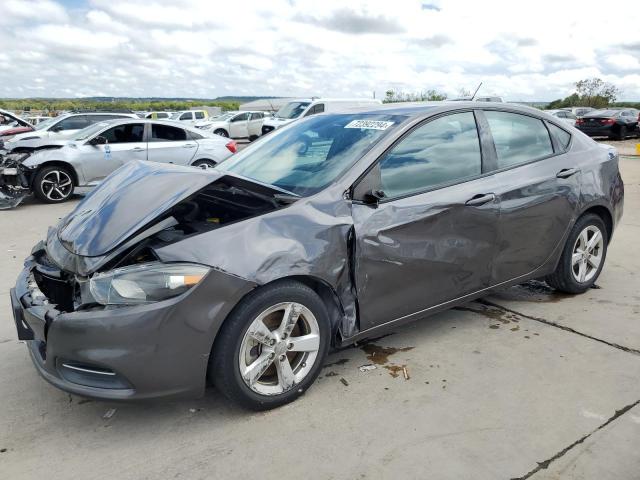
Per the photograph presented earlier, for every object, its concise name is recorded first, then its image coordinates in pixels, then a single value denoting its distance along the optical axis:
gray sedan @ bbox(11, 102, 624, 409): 2.48
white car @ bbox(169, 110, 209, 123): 34.10
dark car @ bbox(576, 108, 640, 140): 23.17
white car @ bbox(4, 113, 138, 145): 14.41
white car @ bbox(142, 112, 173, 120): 32.81
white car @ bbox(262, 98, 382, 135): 19.12
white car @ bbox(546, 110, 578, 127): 27.26
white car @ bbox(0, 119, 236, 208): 9.16
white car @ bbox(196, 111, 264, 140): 27.86
